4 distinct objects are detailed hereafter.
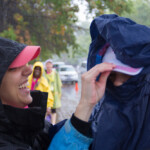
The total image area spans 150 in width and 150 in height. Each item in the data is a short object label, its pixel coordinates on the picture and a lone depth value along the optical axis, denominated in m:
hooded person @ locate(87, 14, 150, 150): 1.10
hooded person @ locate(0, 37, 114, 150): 1.22
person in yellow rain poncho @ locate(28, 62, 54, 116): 4.79
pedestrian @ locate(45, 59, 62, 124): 5.59
